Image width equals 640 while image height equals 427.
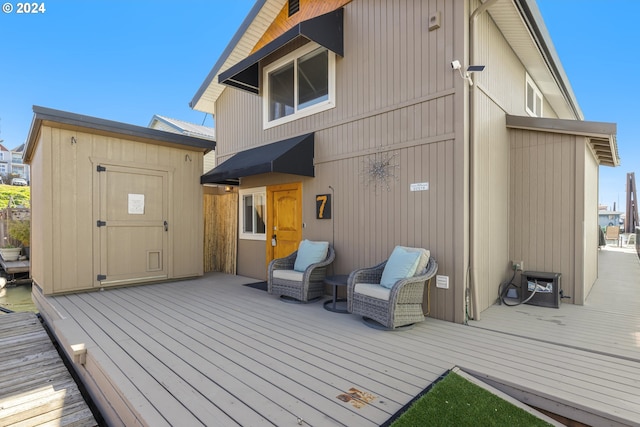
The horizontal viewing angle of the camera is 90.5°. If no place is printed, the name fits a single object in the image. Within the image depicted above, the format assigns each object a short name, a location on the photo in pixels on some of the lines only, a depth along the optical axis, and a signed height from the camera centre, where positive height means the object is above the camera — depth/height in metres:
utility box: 4.50 -1.16
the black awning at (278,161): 5.18 +0.86
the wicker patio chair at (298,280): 4.80 -1.09
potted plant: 9.04 -0.56
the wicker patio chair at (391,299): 3.53 -1.05
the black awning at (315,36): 4.80 +2.74
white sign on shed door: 6.03 +0.12
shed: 5.19 +0.14
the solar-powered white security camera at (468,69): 3.77 +1.68
